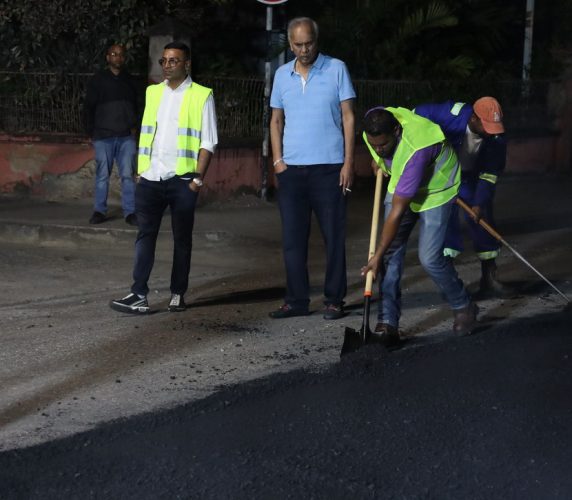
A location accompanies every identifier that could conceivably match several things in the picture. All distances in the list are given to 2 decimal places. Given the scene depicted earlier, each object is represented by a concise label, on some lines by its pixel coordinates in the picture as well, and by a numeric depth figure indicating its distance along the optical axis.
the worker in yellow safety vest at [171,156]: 7.55
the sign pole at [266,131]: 12.84
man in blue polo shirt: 7.45
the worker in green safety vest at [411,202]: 6.36
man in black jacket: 11.28
